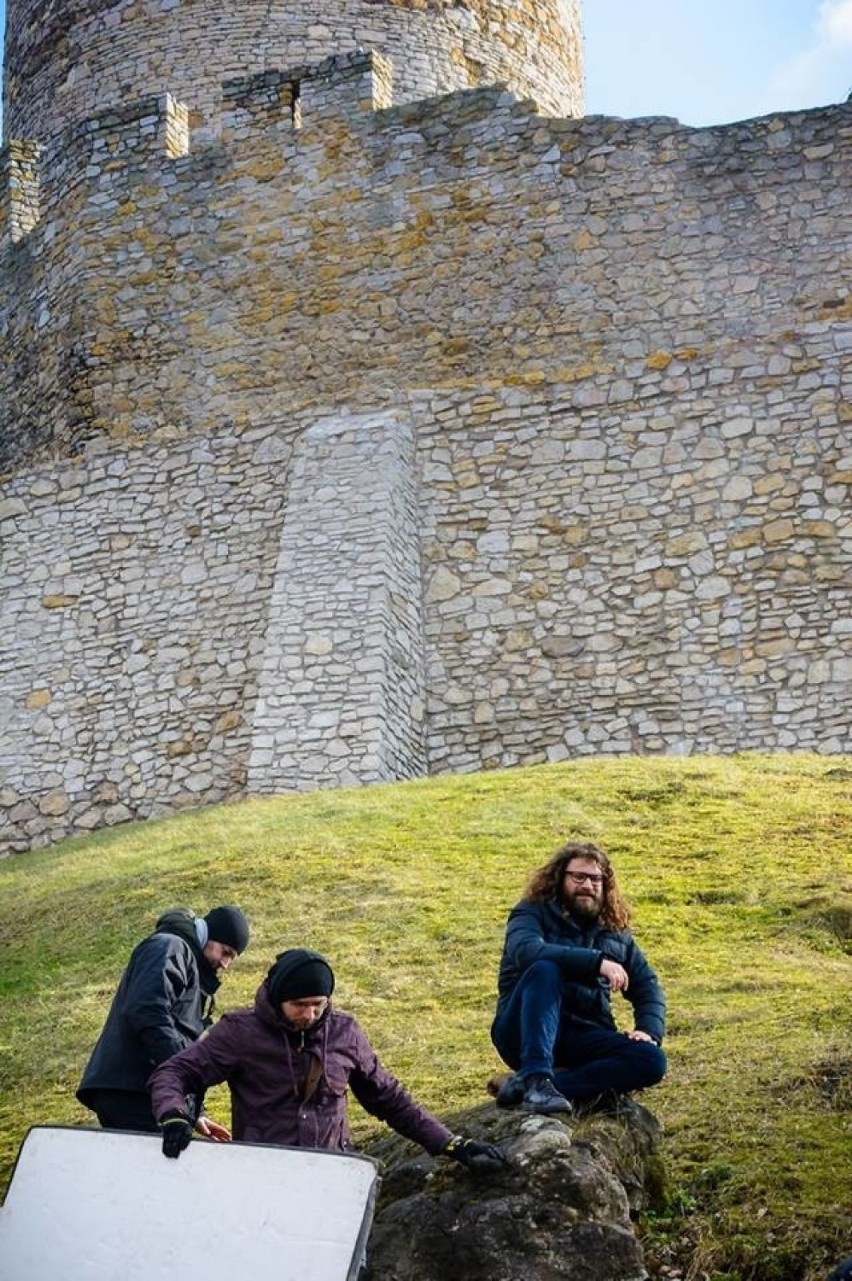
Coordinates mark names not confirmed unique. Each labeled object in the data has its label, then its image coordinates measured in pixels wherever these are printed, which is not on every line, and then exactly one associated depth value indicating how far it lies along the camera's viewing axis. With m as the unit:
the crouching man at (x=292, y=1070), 7.21
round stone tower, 24.45
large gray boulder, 6.68
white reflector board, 6.38
